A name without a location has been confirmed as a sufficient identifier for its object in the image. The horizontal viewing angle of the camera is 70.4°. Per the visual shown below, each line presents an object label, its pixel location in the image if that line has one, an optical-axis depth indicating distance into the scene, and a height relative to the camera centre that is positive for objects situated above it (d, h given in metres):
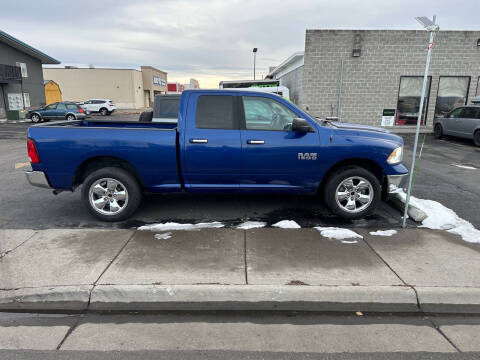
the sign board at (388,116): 16.66 -0.45
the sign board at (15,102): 28.94 -0.29
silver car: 12.93 -0.59
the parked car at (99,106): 33.25 -0.54
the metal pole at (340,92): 16.13 +0.64
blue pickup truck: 4.75 -0.74
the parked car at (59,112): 26.08 -0.92
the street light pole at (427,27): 4.34 +1.01
